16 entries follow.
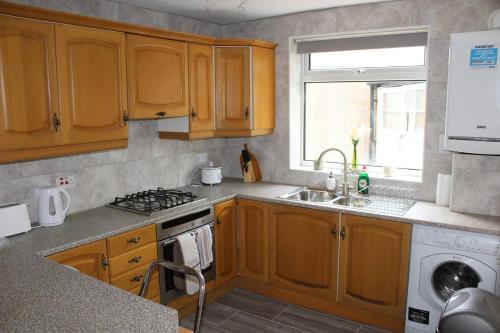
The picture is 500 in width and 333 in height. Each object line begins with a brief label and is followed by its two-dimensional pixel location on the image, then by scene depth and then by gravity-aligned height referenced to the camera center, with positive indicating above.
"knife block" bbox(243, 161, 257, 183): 3.99 -0.58
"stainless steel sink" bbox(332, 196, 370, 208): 3.31 -0.70
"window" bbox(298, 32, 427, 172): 3.41 +0.12
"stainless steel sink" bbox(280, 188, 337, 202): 3.57 -0.70
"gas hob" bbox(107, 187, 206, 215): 2.99 -0.65
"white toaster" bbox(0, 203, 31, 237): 2.41 -0.61
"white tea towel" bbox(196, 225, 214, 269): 3.12 -0.97
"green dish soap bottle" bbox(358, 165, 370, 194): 3.47 -0.57
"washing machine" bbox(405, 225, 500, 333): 2.55 -0.98
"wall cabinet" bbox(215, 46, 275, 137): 3.59 +0.20
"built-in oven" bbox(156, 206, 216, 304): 2.88 -0.85
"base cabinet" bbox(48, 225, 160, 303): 2.41 -0.88
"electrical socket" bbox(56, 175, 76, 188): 2.88 -0.47
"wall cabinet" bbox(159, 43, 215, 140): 3.36 +0.06
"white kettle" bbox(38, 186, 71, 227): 2.63 -0.58
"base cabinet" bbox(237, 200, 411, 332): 2.91 -1.09
